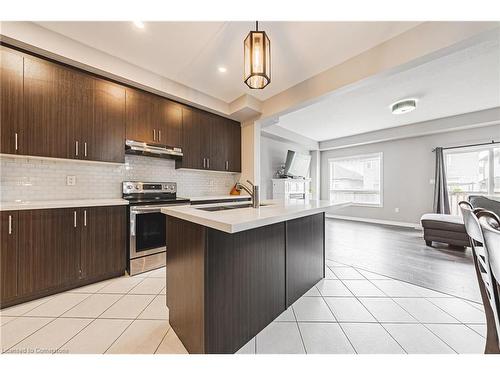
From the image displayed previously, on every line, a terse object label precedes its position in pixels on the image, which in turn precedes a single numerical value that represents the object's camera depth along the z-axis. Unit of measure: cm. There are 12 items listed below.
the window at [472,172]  420
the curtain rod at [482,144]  407
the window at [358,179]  598
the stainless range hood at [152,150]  255
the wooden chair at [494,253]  61
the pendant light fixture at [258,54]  147
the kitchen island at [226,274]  107
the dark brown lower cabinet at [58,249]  170
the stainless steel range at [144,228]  234
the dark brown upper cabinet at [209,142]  318
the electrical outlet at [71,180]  232
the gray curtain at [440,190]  451
